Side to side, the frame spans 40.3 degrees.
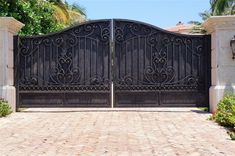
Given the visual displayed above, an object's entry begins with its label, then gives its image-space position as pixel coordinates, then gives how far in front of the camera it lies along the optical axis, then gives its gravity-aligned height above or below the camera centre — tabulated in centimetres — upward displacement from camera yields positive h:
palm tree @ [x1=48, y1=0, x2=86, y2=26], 1502 +314
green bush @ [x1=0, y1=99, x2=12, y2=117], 749 -72
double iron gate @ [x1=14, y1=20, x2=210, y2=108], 815 +28
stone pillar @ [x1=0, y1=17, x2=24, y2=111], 785 +47
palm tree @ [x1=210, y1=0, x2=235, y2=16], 1885 +428
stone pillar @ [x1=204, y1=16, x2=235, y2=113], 750 +44
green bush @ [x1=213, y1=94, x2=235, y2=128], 619 -70
